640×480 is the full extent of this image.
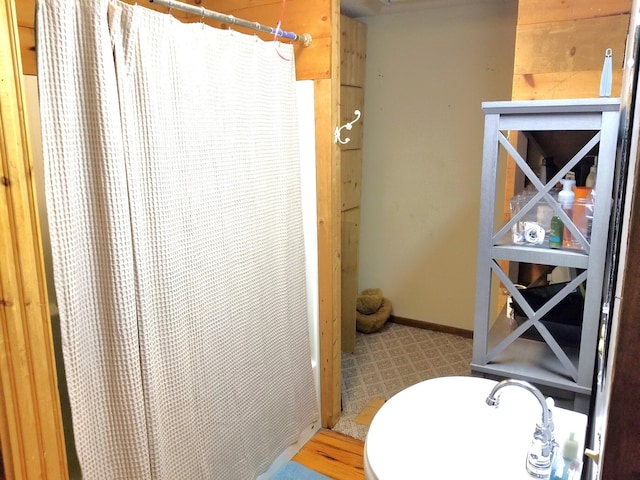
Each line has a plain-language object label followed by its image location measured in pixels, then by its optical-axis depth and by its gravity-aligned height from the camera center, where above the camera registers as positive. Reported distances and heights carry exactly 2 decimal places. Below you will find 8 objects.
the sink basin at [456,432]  0.99 -0.62
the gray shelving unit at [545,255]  1.09 -0.25
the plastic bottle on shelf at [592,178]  1.25 -0.07
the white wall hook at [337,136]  2.07 +0.07
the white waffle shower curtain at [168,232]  1.14 -0.22
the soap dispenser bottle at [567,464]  0.89 -0.60
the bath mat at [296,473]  1.98 -1.31
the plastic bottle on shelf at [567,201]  1.20 -0.13
